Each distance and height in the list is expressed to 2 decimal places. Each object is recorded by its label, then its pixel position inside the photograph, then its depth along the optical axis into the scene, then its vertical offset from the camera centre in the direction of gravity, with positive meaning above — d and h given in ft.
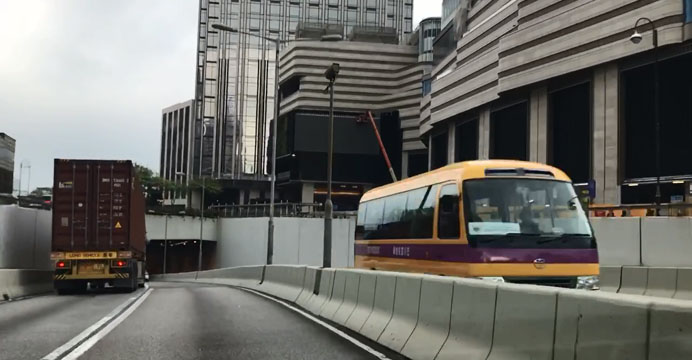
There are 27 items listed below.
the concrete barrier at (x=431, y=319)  25.16 -4.27
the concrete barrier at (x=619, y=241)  63.77 -2.20
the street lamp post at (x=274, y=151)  84.25 +9.48
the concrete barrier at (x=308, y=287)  52.20 -6.31
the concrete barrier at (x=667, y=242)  58.95 -1.98
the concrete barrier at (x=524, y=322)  17.99 -3.14
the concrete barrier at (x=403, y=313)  28.63 -4.55
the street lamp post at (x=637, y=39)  83.96 +23.54
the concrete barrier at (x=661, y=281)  51.65 -5.08
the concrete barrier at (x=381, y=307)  32.01 -4.80
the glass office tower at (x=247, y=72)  378.12 +82.65
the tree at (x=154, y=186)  370.22 +13.39
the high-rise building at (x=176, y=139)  466.70 +54.19
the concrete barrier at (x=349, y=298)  38.88 -5.28
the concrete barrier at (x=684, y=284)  49.25 -4.91
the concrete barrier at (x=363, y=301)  35.42 -4.96
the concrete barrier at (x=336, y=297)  42.27 -5.68
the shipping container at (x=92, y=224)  68.44 -1.79
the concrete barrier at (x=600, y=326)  14.47 -2.59
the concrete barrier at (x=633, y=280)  55.72 -5.31
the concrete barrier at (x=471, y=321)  21.54 -3.72
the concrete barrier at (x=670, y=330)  13.04 -2.28
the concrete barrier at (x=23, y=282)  60.08 -8.06
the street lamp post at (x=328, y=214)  59.98 -0.18
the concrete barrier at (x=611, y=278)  58.90 -5.46
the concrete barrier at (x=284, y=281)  59.16 -7.32
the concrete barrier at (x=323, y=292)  46.19 -5.93
